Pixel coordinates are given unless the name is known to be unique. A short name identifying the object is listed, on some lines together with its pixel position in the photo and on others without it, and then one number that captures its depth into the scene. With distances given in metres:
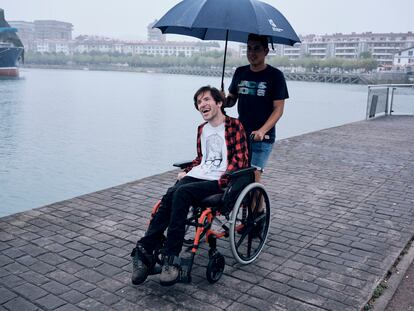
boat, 70.69
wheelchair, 3.29
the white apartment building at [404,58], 105.50
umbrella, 3.48
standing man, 3.89
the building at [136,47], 193.75
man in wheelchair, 3.20
